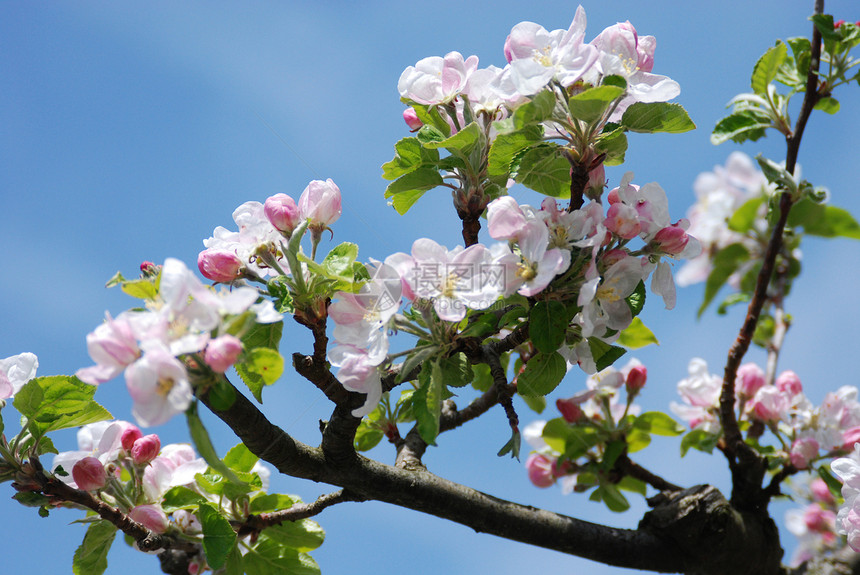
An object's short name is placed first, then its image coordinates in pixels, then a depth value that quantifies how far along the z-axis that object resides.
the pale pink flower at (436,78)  1.42
